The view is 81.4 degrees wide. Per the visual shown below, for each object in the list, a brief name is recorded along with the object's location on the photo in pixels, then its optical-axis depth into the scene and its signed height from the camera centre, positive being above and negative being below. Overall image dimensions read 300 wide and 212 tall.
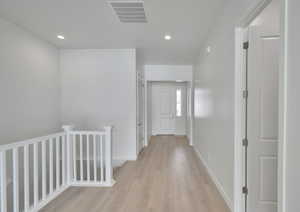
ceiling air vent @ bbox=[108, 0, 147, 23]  2.41 +1.38
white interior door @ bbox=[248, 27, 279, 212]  1.89 -0.19
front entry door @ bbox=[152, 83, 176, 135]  7.86 -0.25
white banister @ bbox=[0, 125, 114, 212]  2.02 -1.02
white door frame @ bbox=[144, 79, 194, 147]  5.72 -0.52
